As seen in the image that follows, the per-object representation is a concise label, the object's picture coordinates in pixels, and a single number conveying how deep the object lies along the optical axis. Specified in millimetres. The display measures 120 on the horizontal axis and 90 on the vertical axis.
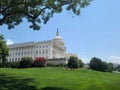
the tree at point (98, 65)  43428
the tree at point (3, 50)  26937
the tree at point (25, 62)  37422
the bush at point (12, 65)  38841
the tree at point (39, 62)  39459
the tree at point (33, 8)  10110
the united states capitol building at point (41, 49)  62342
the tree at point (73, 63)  39074
